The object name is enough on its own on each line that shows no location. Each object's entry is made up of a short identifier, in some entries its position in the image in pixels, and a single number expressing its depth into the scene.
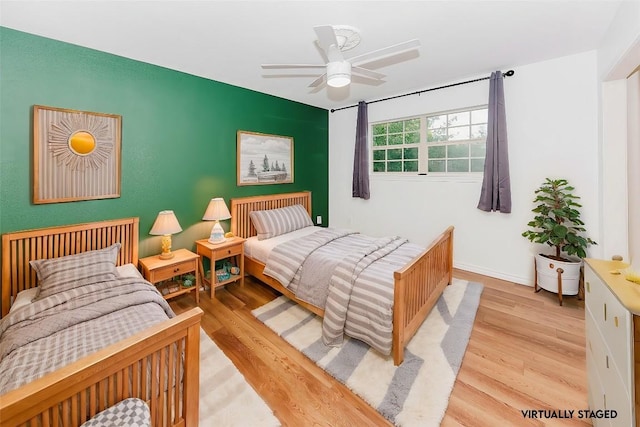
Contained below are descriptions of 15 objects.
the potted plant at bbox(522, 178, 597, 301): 2.78
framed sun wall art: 2.33
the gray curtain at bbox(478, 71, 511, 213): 3.27
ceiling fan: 1.74
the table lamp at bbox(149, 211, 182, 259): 2.85
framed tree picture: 3.84
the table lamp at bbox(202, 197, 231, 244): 3.30
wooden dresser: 1.03
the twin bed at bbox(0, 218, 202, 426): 0.95
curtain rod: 3.25
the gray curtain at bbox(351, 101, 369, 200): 4.61
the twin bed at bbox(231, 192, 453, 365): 2.04
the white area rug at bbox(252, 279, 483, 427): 1.70
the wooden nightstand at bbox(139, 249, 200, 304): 2.70
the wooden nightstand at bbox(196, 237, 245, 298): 3.14
